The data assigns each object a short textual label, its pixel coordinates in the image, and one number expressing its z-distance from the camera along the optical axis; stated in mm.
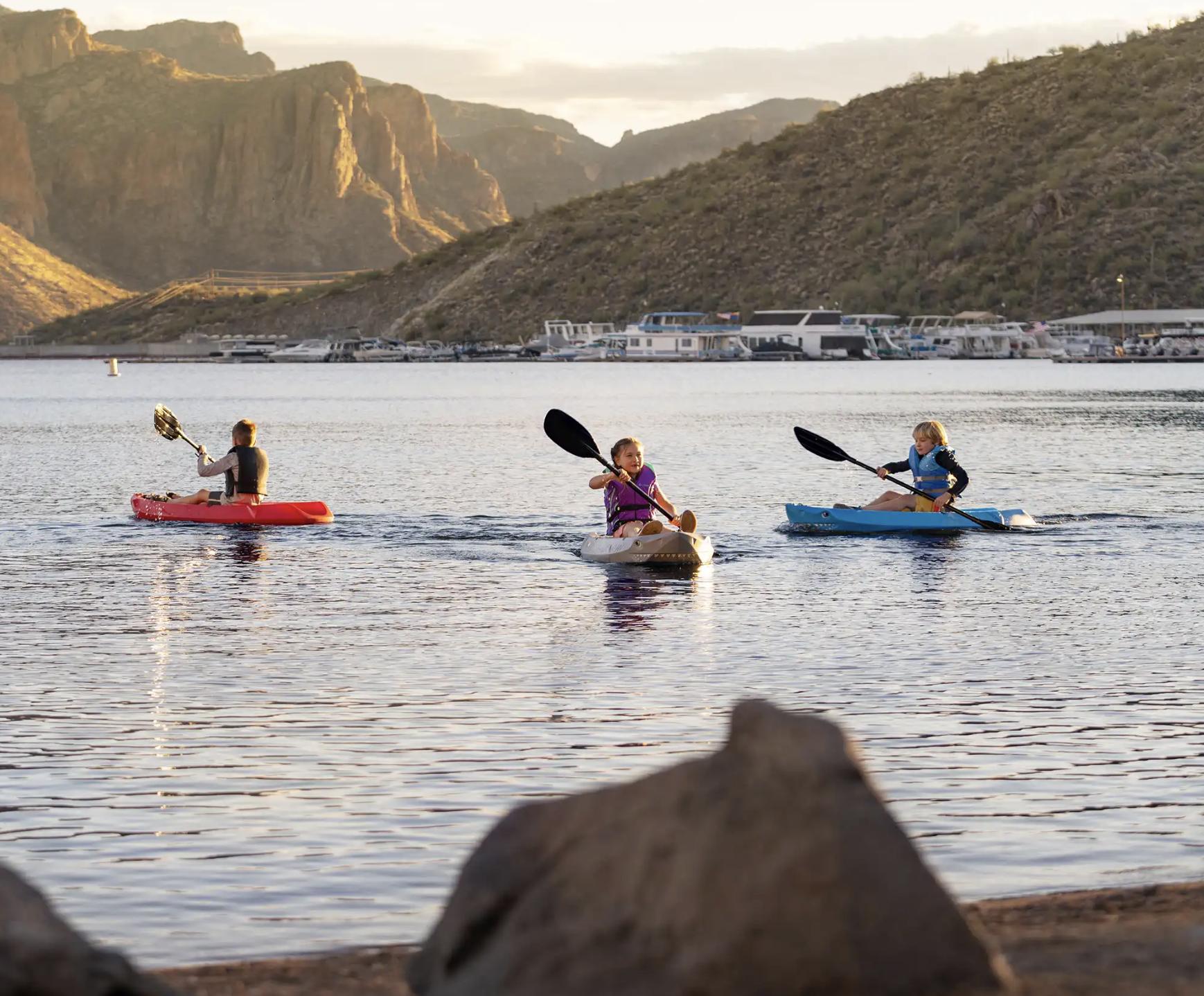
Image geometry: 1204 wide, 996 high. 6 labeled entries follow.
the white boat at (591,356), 199750
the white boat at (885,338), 189250
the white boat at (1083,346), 172625
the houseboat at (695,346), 196625
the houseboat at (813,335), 190750
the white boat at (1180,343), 166000
